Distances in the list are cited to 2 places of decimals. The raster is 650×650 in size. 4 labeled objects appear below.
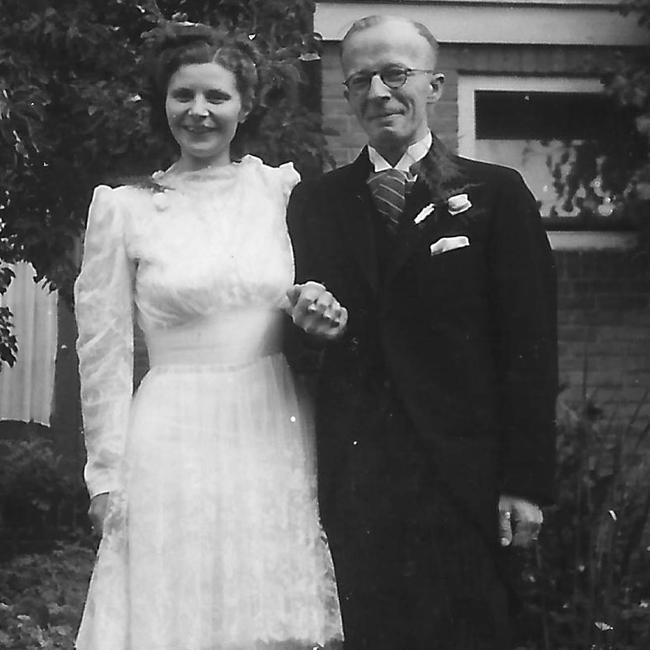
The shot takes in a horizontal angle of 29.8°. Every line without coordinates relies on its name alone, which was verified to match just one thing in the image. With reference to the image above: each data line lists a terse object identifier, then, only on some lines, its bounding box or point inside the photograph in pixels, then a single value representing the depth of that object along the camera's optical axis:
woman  2.73
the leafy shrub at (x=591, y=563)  4.36
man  2.63
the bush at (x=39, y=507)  6.62
